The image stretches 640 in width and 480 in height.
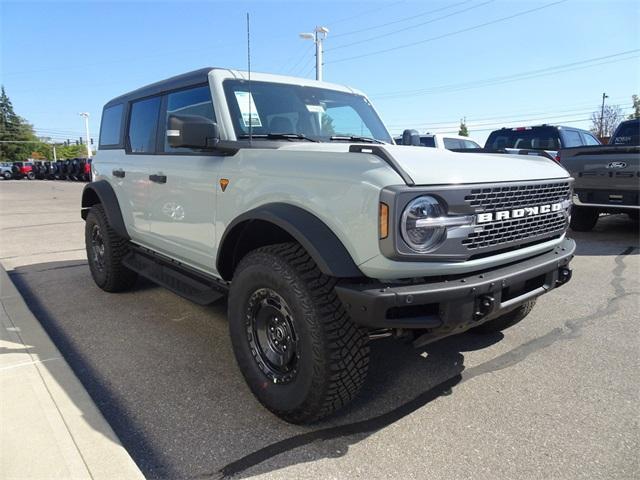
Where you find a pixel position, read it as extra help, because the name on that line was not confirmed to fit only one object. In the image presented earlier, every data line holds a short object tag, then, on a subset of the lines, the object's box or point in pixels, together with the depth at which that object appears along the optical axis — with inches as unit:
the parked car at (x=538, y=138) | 387.9
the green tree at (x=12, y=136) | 3868.1
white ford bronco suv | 85.3
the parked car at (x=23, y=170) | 1819.3
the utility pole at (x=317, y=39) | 783.1
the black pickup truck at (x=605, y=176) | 276.2
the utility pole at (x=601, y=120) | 2041.1
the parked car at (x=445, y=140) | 435.5
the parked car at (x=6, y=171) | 1833.2
